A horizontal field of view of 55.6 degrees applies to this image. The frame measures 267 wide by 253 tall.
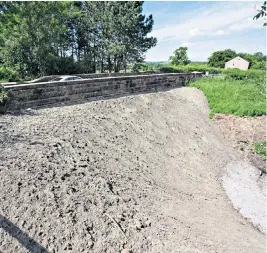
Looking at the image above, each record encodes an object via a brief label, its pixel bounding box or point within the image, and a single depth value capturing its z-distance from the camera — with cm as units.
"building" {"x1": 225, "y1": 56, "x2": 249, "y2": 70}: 5987
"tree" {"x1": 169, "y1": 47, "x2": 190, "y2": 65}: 7200
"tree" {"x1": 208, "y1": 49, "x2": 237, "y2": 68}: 6996
